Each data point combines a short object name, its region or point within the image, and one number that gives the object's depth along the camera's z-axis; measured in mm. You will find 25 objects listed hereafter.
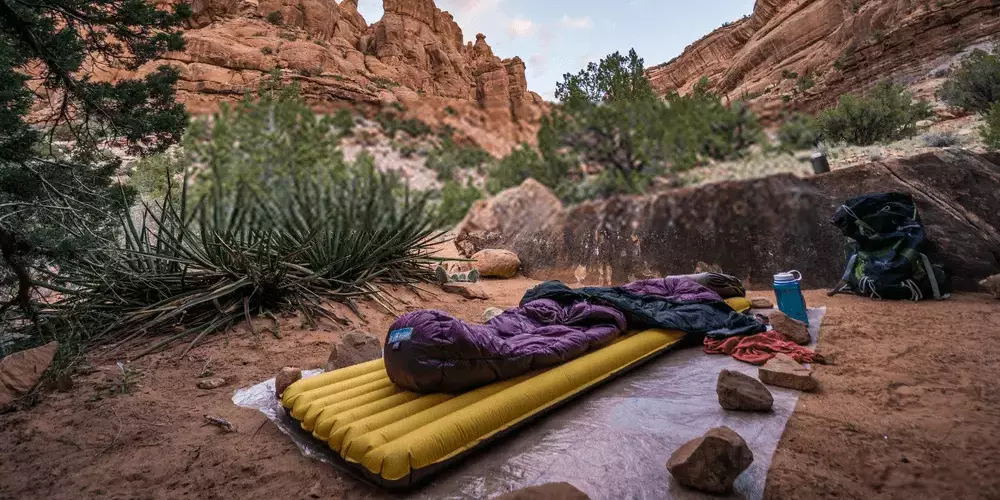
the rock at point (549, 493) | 999
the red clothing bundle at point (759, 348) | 2138
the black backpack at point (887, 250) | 3293
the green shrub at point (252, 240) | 2814
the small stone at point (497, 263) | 6598
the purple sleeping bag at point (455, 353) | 1569
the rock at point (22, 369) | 1903
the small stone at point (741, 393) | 1528
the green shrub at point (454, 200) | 4934
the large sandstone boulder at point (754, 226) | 3607
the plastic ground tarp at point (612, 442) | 1198
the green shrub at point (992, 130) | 5559
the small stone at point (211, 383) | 2141
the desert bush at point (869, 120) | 8195
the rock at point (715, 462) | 1077
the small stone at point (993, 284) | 3039
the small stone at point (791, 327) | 2398
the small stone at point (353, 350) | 2170
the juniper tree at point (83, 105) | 2594
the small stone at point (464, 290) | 4582
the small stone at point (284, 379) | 1907
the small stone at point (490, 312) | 3416
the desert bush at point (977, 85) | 9016
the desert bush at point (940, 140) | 6262
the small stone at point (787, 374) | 1713
